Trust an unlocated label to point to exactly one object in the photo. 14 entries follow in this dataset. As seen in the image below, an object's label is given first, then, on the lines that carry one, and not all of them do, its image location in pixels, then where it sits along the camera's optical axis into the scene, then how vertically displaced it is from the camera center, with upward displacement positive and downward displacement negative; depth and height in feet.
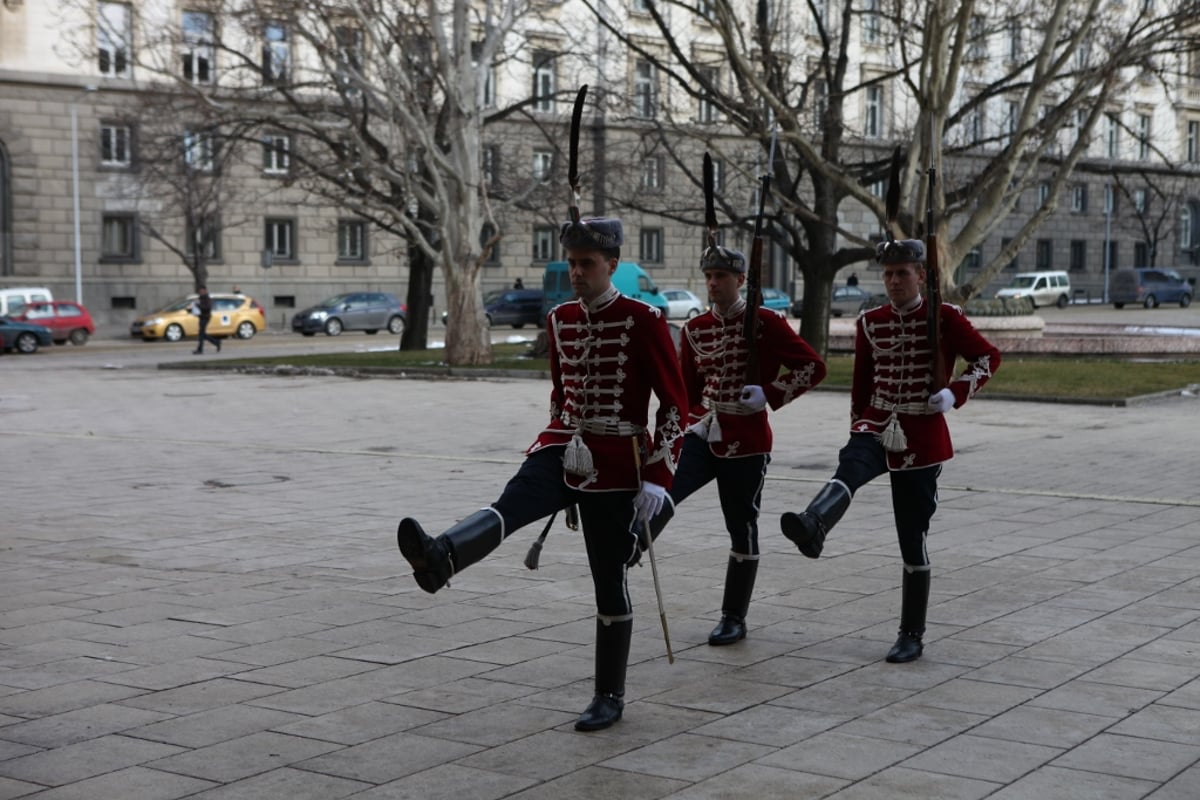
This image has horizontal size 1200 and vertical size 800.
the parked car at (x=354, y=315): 162.20 -3.51
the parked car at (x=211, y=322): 153.28 -4.03
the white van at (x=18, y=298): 139.74 -1.96
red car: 139.95 -3.67
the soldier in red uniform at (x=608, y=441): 19.20 -1.85
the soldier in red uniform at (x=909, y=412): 22.47 -1.71
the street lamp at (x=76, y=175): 156.46 +9.52
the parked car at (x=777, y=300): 178.40 -1.61
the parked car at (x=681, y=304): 176.35 -2.14
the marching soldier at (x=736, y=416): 23.27 -1.86
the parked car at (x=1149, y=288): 211.41 +0.19
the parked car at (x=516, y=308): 169.78 -2.70
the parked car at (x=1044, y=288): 210.59 +0.11
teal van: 149.18 -0.16
